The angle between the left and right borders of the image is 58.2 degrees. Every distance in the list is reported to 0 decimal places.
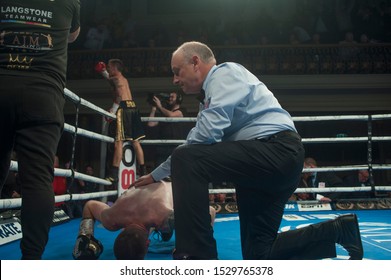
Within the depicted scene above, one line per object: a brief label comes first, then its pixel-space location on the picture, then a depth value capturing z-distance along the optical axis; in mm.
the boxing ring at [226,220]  1467
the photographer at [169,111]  4016
